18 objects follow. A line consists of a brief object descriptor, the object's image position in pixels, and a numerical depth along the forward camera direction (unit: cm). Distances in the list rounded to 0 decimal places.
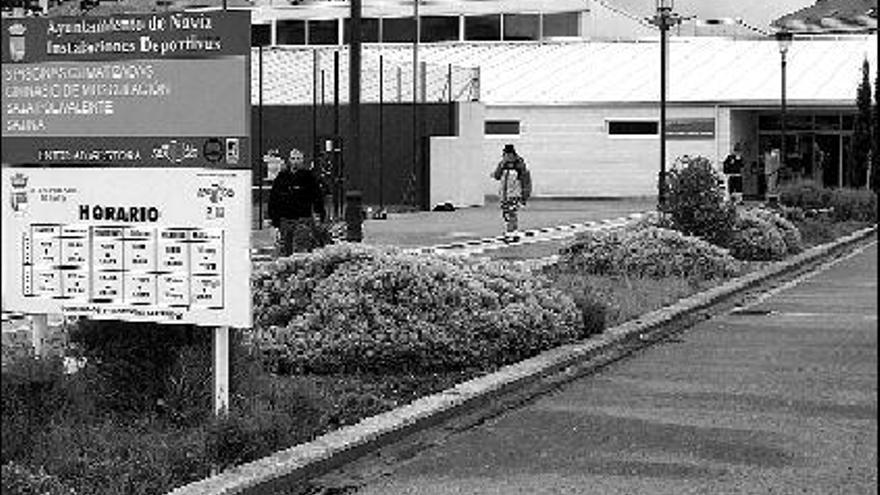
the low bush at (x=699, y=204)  2628
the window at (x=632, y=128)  6221
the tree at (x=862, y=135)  4844
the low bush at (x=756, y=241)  2703
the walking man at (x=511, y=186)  3219
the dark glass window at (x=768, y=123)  6438
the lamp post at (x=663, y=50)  3012
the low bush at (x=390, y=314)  1234
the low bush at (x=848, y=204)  4009
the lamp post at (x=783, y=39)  4812
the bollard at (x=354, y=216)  1708
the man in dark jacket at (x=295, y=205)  1902
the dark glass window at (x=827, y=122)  6350
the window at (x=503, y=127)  6412
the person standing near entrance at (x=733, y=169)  4222
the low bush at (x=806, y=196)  4291
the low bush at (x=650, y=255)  2242
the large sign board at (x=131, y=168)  897
